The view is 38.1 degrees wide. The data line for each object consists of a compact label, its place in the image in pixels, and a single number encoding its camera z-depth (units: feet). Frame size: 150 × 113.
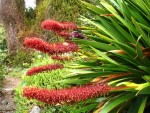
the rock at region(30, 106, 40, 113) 9.43
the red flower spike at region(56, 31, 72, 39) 6.66
